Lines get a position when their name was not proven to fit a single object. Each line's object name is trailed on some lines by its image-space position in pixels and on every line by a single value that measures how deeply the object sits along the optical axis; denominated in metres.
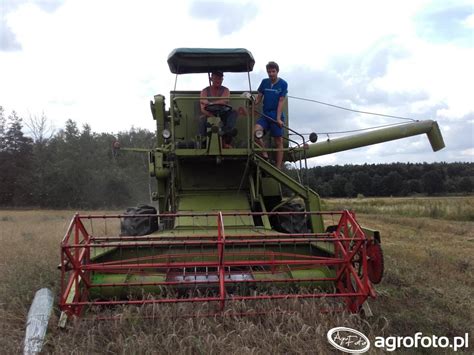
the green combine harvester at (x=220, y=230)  4.34
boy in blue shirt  7.08
